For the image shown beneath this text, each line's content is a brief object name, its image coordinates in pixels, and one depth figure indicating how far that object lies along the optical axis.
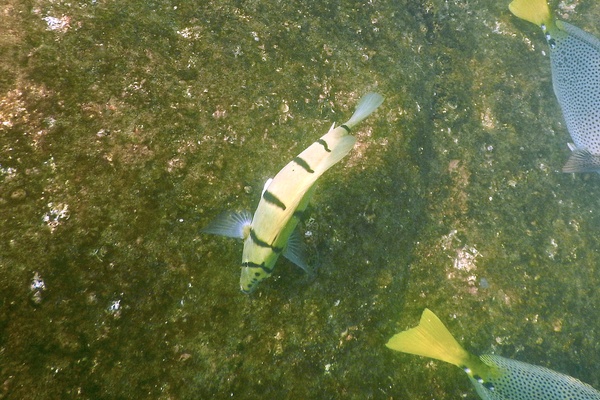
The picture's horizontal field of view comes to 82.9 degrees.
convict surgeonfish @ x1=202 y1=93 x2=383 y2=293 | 1.89
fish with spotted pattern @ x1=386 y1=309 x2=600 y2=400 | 2.56
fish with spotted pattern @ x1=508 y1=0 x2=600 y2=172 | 3.64
